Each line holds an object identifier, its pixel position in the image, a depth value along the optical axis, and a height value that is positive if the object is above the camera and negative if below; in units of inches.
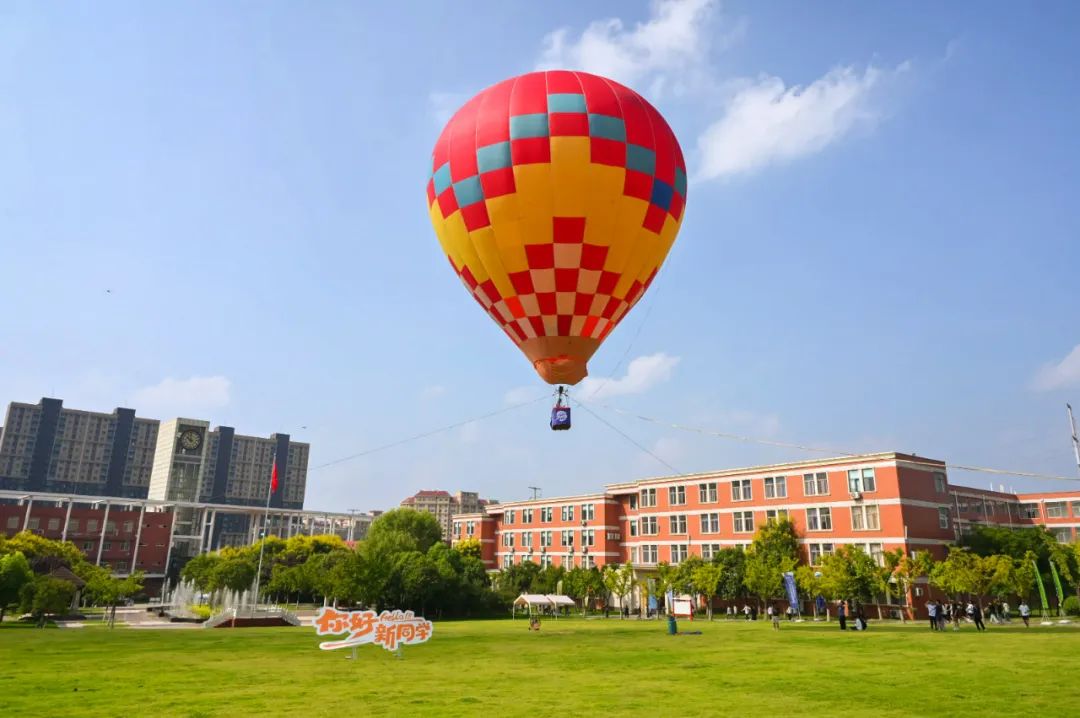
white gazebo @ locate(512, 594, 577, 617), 1610.5 -126.7
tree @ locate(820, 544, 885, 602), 1339.8 -49.6
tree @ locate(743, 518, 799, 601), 1583.4 -17.6
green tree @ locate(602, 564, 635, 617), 1931.6 -94.0
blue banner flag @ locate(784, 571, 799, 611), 1208.8 -67.3
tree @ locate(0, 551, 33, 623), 1280.8 -71.4
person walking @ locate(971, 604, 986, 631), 1039.2 -96.6
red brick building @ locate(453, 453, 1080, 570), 1601.9 +112.4
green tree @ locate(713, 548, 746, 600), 1765.5 -57.2
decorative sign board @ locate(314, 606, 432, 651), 699.4 -85.5
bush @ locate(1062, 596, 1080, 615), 1587.1 -118.6
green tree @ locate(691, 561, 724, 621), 1721.2 -75.4
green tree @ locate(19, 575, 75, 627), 1175.0 -97.4
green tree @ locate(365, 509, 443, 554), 2480.3 +73.5
